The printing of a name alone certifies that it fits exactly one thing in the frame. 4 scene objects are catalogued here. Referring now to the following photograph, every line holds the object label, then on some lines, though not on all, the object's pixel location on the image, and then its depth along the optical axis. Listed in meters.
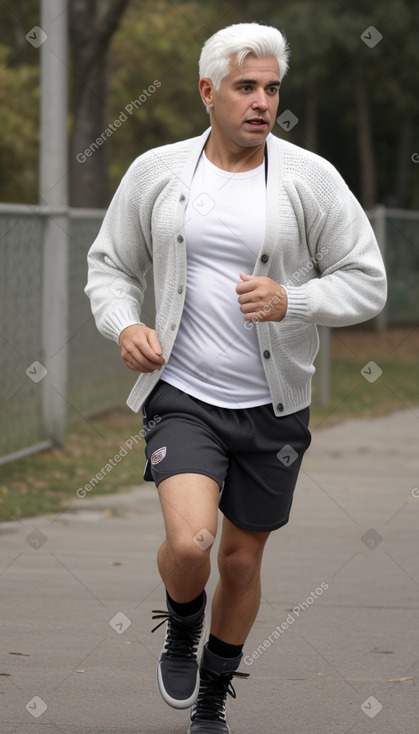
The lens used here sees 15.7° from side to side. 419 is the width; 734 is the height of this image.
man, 4.07
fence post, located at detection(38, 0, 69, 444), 10.31
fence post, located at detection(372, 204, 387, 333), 22.55
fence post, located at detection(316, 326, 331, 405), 14.37
